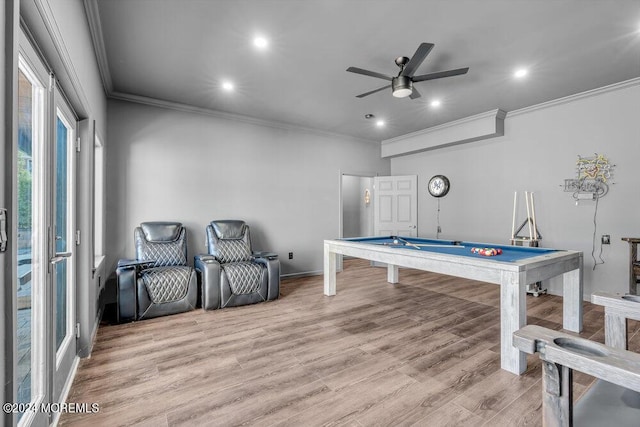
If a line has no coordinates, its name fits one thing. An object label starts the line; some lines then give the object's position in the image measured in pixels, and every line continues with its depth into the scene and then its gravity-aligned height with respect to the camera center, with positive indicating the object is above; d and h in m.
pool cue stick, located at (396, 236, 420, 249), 3.71 -0.42
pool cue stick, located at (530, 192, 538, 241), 4.35 -0.11
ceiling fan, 2.70 +1.27
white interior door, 6.20 +0.12
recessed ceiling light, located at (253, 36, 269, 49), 2.76 +1.56
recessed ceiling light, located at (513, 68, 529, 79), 3.38 +1.55
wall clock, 5.78 +0.49
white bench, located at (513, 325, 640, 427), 0.89 -0.49
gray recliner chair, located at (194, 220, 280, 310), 3.67 -0.73
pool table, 2.36 -0.51
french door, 1.39 -0.15
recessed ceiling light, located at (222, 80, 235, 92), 3.71 +1.57
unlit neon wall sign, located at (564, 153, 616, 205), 3.88 +0.42
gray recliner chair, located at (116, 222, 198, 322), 3.26 -0.73
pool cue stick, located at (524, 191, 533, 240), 4.37 -0.06
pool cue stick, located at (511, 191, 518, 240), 4.45 -0.15
